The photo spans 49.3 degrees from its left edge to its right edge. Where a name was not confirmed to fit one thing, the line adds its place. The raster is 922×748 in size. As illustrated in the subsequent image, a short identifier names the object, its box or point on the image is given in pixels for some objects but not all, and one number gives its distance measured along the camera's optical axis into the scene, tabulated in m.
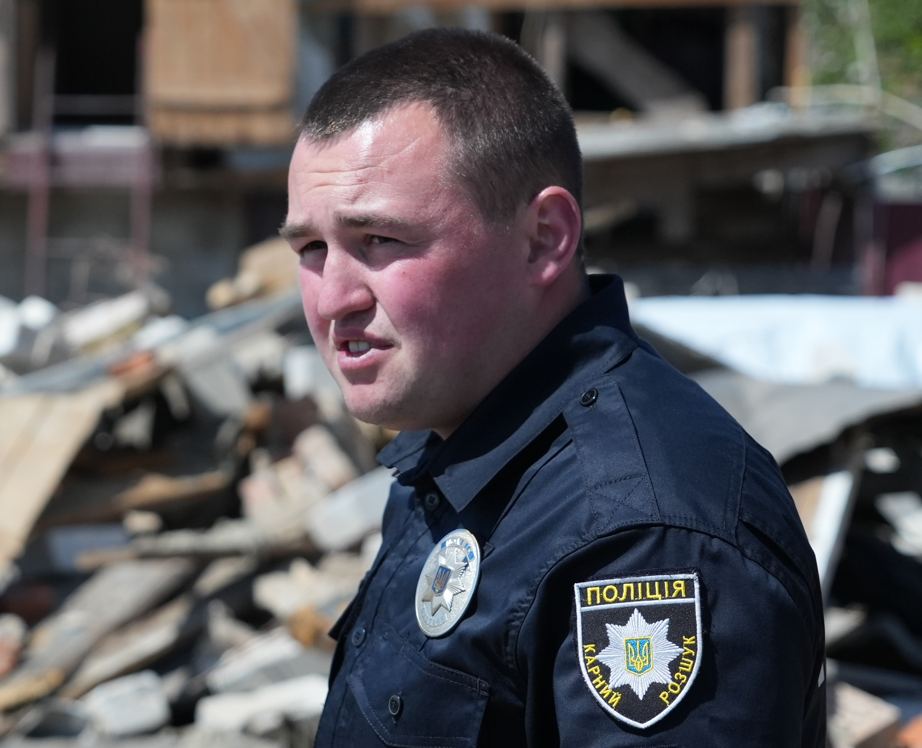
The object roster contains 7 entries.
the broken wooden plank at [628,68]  10.57
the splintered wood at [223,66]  9.62
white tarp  5.99
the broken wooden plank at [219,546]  5.03
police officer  1.20
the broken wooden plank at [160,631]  4.43
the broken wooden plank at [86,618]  4.34
